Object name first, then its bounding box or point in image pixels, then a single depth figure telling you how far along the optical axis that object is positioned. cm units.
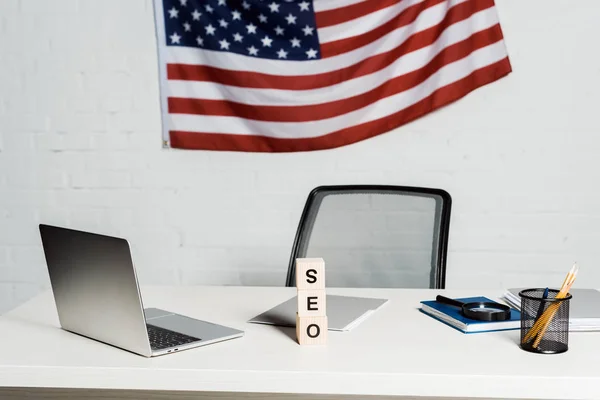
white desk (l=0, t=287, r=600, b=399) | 240
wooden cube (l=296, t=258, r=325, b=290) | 253
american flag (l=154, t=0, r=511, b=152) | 404
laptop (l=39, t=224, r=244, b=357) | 248
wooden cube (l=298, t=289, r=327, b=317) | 254
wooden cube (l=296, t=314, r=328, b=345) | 255
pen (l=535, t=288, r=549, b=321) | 247
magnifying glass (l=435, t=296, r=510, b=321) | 265
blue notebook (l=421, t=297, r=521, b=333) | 263
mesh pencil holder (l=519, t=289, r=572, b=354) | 246
